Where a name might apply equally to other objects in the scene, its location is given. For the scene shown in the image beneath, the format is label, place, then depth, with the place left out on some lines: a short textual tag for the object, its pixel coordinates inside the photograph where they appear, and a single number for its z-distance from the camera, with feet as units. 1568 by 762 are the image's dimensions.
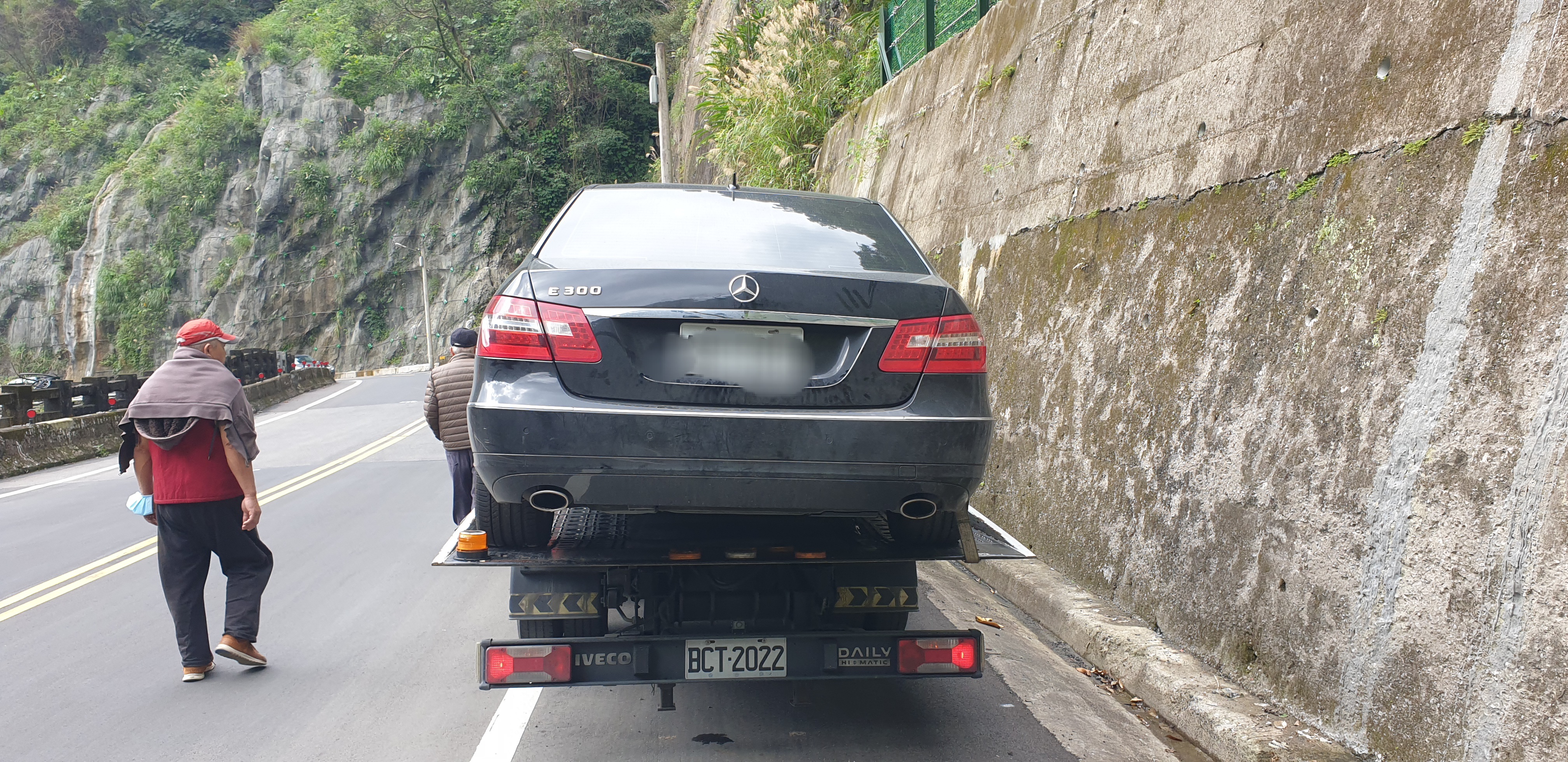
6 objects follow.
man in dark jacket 22.56
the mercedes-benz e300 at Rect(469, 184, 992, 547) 10.09
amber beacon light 11.13
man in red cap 15.71
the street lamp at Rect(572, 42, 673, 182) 78.59
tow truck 11.18
